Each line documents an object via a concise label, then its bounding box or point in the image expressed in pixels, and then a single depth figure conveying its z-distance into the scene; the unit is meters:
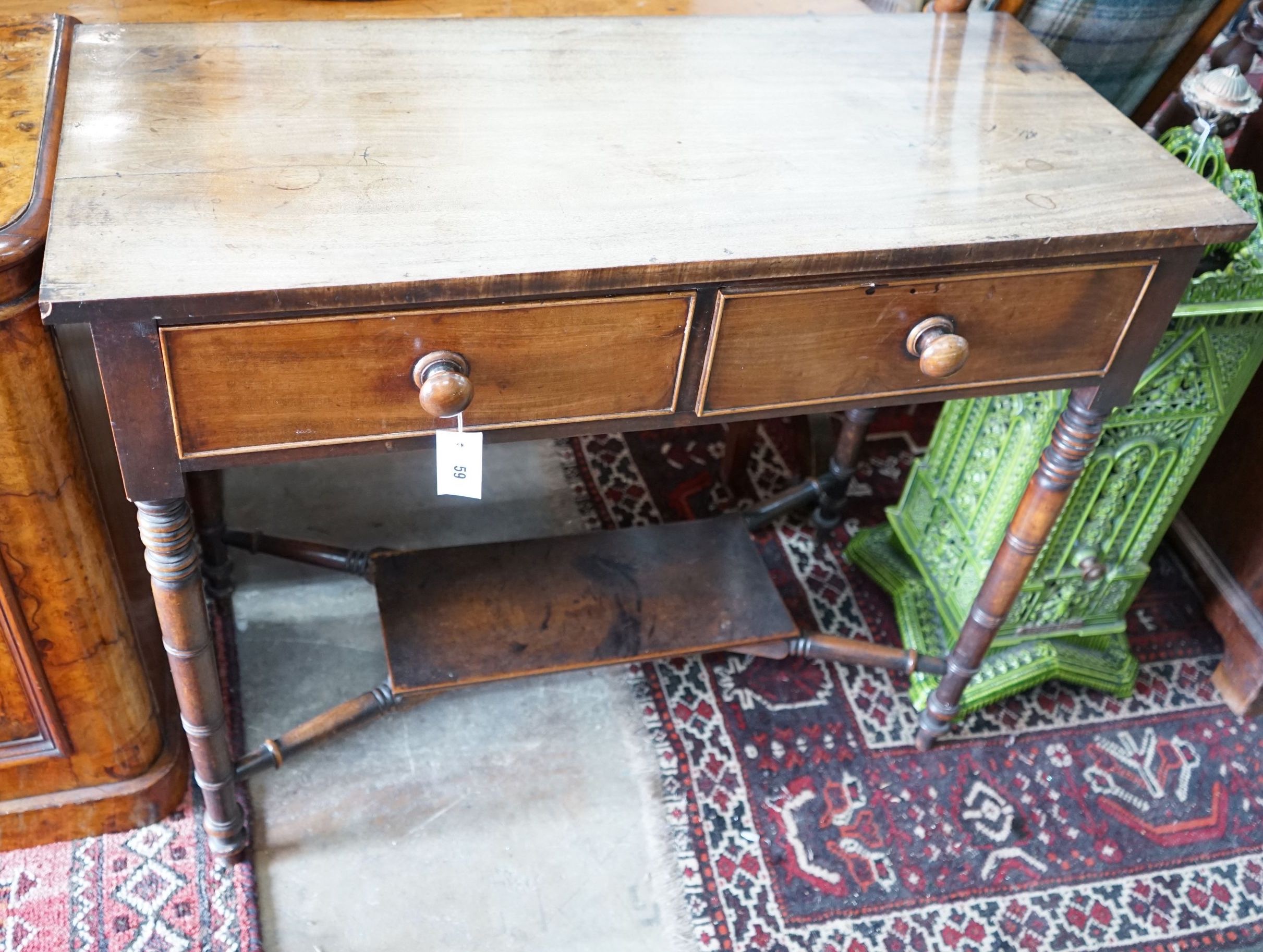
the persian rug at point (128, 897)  1.44
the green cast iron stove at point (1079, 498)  1.54
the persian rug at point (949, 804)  1.57
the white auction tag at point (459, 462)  1.12
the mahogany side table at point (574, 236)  1.00
